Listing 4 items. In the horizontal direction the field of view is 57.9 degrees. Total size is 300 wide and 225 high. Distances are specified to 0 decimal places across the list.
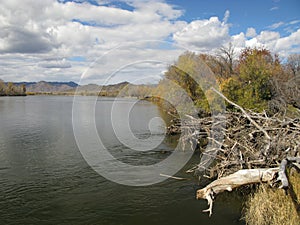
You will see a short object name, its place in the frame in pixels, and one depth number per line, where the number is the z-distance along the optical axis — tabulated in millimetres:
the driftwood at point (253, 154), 7656
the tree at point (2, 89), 127269
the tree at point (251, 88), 20594
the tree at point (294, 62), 36156
